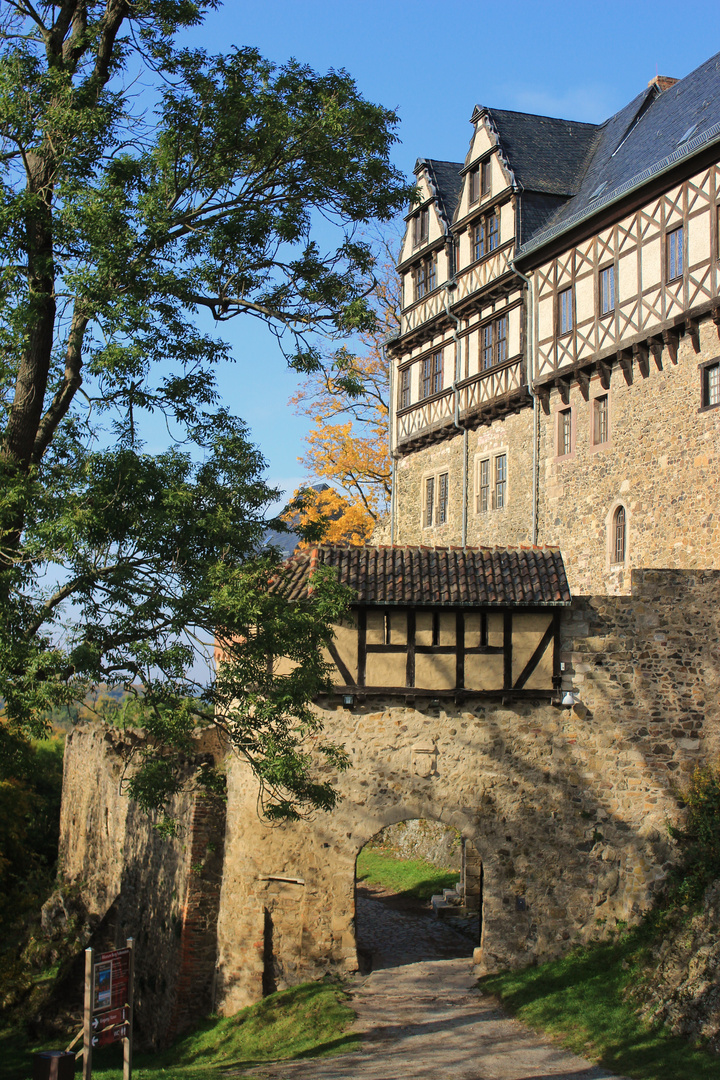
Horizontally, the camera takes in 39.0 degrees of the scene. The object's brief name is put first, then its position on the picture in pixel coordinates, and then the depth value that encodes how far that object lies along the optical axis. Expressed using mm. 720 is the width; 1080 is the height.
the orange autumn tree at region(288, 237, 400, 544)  32344
